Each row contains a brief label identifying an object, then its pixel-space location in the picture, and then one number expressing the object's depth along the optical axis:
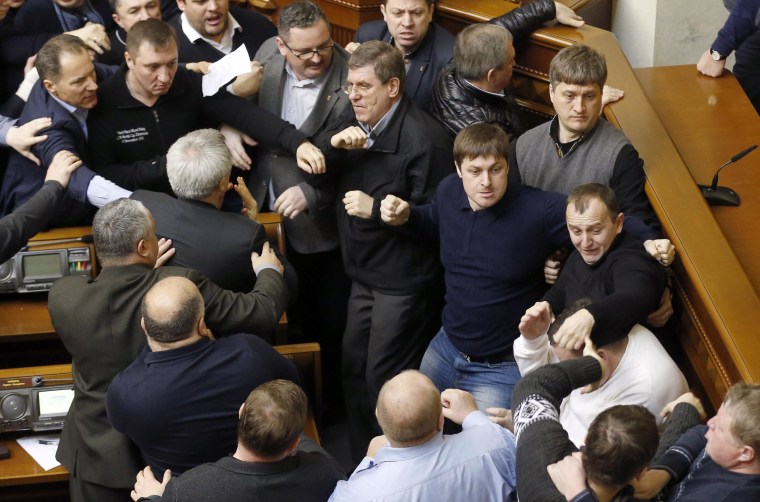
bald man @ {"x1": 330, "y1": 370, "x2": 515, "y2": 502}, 5.08
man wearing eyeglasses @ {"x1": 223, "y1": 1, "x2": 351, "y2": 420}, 7.84
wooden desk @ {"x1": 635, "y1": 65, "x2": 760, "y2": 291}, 6.85
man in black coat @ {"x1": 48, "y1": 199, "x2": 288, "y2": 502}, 6.12
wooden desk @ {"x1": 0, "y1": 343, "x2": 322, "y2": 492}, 6.62
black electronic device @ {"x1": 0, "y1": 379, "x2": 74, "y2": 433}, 6.67
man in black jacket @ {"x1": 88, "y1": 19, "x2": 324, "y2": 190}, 7.57
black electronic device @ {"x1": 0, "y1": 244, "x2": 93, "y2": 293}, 7.32
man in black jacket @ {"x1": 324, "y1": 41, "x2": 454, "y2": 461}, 7.30
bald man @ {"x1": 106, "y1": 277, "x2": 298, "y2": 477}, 5.67
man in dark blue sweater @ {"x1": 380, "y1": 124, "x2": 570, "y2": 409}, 6.62
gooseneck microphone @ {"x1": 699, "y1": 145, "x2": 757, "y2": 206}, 7.02
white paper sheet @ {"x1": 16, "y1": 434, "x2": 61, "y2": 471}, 6.71
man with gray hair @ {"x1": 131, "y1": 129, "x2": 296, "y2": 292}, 6.69
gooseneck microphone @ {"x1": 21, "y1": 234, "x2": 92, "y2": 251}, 7.39
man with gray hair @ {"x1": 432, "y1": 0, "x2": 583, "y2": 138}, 7.34
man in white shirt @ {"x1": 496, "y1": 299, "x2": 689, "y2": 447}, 5.47
